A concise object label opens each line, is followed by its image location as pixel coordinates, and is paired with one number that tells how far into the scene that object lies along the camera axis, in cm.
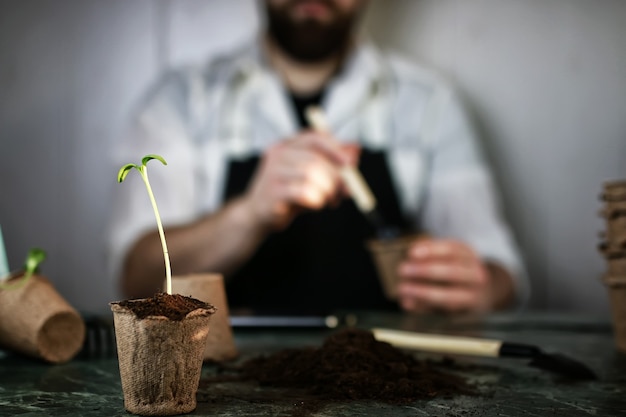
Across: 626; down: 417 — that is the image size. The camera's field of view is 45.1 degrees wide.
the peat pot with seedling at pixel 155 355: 74
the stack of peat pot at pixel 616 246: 114
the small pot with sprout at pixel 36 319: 102
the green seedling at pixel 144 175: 75
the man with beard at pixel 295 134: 234
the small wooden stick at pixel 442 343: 110
